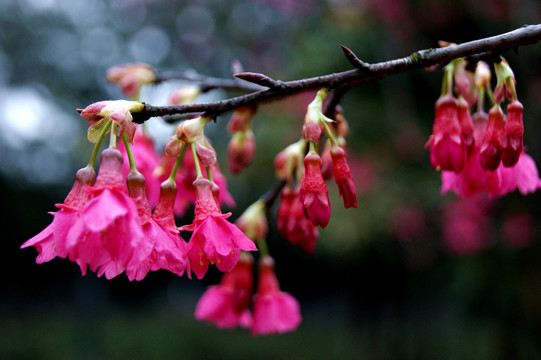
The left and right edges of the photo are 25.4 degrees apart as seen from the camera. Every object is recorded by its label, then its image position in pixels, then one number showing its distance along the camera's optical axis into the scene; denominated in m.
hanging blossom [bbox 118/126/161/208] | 0.40
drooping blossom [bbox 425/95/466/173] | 0.34
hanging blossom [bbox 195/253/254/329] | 0.42
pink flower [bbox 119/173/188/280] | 0.31
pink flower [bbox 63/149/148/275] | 0.30
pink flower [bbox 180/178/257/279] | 0.32
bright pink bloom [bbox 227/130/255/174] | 0.41
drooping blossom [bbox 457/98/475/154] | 0.34
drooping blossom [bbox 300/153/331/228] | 0.33
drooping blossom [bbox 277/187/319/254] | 0.36
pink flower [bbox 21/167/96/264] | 0.31
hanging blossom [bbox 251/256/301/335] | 0.42
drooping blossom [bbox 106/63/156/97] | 0.43
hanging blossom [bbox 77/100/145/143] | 0.31
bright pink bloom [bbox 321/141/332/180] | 0.35
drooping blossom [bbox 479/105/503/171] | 0.33
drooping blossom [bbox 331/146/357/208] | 0.33
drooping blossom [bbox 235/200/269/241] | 0.40
